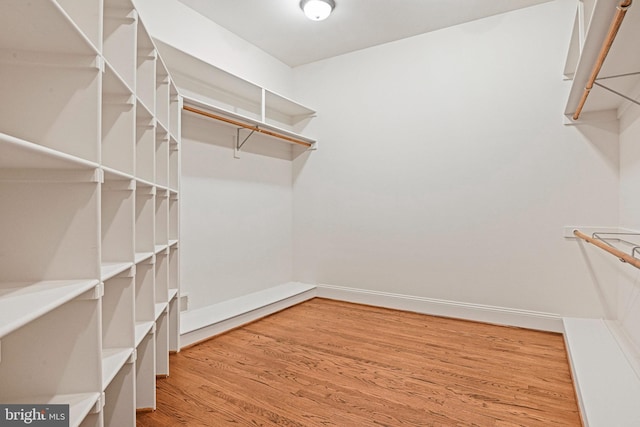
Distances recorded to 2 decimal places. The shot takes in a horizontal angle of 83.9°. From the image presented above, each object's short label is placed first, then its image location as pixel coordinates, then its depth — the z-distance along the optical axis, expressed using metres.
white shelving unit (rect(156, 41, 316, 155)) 2.68
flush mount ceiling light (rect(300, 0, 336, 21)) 2.75
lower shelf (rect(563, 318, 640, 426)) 1.42
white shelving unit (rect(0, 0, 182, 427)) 0.91
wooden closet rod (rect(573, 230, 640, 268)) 1.32
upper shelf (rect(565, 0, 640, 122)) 1.42
